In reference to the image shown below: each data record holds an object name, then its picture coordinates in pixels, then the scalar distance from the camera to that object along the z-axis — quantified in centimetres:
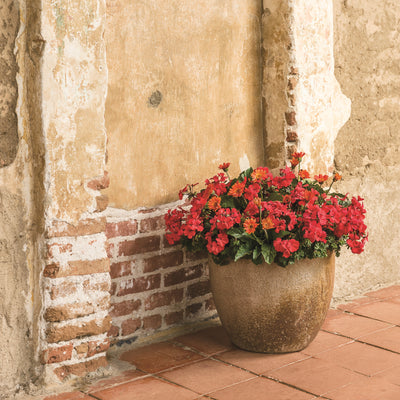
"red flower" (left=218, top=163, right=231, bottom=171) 330
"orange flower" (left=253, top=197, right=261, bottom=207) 311
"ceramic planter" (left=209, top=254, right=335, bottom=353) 313
